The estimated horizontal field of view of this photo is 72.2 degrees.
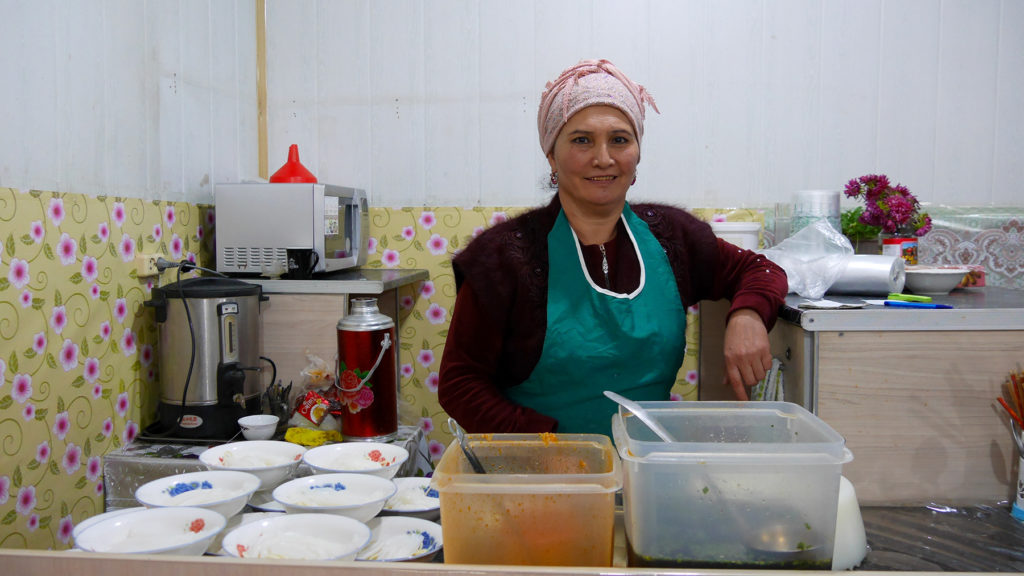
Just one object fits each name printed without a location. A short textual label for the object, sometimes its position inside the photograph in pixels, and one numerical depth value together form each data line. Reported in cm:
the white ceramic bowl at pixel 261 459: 113
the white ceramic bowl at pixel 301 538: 82
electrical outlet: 203
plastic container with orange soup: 69
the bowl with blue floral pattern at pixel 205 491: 95
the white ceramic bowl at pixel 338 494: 93
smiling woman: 138
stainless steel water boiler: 192
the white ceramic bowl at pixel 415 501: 101
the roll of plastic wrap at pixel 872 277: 172
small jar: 213
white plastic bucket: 241
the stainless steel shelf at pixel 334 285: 213
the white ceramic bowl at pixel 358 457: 119
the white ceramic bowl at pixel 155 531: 83
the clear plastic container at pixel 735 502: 68
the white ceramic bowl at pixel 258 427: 189
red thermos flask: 199
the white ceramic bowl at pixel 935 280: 176
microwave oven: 225
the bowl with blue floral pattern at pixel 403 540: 87
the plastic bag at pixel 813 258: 175
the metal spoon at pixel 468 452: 80
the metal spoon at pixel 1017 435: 122
